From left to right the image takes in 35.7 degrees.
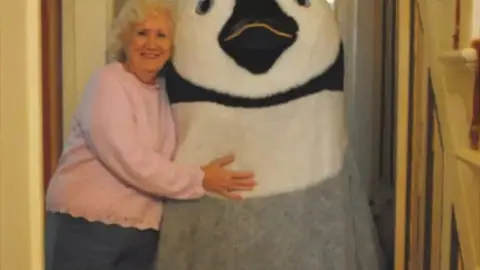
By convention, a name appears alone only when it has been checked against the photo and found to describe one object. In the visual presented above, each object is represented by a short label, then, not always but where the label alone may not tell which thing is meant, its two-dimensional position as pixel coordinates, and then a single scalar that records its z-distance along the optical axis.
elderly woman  1.81
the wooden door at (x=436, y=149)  1.37
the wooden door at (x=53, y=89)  2.17
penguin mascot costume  1.83
